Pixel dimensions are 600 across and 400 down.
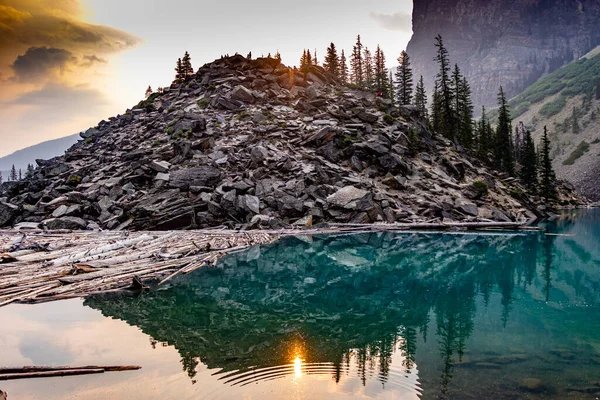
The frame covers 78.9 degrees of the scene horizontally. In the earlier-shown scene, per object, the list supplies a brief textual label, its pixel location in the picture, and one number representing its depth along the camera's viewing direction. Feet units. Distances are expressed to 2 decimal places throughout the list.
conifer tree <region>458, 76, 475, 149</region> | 252.01
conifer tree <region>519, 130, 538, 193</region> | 246.47
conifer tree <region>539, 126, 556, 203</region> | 236.43
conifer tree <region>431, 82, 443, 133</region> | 250.57
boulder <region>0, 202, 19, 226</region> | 132.26
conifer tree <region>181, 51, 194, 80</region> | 282.15
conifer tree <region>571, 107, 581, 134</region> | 548.72
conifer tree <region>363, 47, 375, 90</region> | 301.51
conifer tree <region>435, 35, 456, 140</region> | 234.52
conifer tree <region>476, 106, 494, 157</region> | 252.95
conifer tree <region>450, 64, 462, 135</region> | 246.06
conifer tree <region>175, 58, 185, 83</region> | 281.33
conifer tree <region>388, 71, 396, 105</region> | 279.43
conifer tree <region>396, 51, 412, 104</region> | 270.46
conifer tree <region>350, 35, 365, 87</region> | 325.21
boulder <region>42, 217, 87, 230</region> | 121.80
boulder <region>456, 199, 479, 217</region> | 149.79
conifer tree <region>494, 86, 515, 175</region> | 251.60
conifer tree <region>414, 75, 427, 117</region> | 297.33
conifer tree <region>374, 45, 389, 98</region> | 271.49
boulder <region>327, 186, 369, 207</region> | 138.41
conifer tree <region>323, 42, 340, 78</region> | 285.60
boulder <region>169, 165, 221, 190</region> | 135.74
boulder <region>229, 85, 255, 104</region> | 203.10
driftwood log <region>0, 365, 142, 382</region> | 29.25
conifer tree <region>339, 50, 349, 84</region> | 327.47
